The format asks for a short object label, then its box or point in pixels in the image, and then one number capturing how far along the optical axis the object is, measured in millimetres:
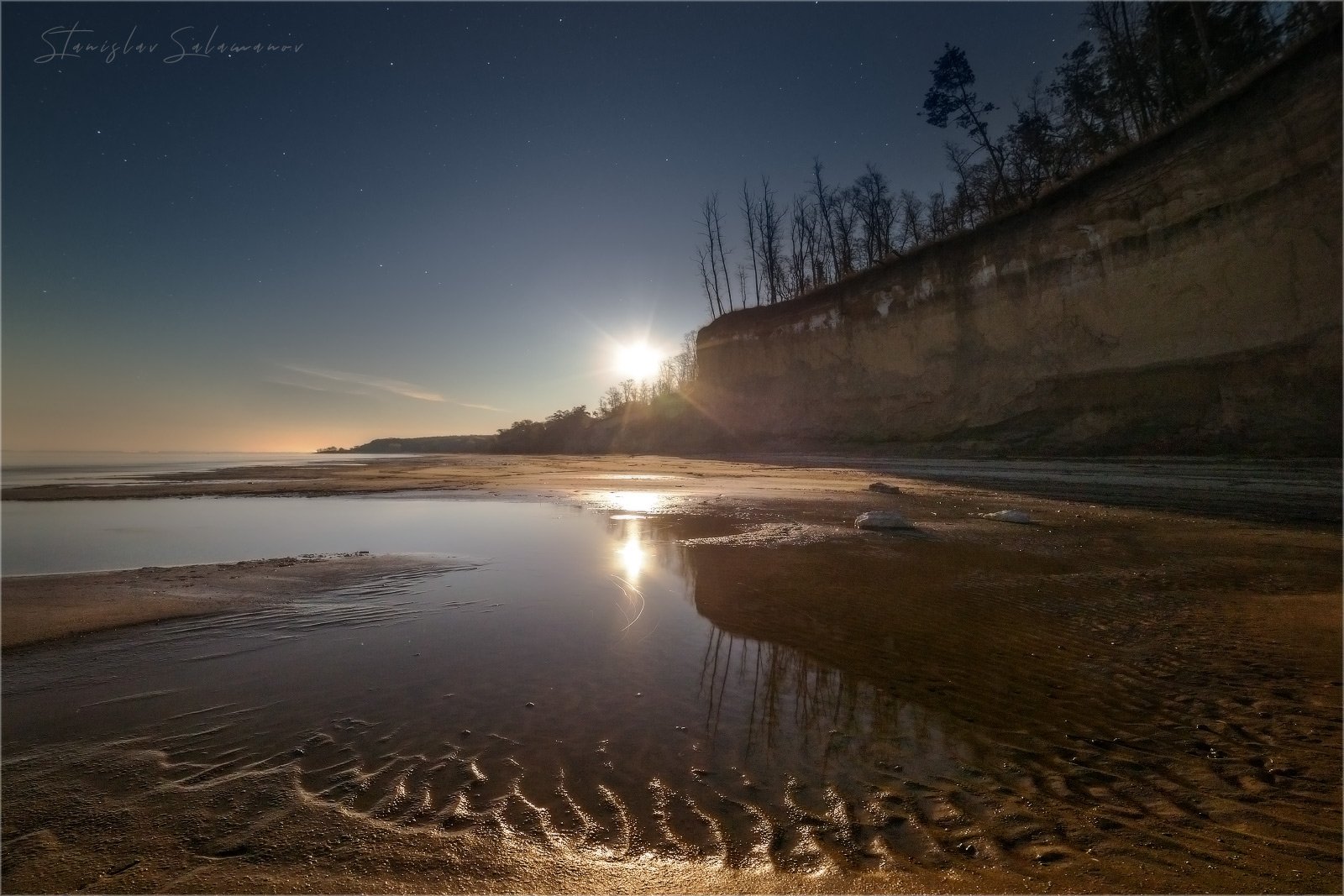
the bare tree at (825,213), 40312
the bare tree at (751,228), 43938
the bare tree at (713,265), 47312
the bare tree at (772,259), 43719
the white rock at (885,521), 9008
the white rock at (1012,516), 9375
